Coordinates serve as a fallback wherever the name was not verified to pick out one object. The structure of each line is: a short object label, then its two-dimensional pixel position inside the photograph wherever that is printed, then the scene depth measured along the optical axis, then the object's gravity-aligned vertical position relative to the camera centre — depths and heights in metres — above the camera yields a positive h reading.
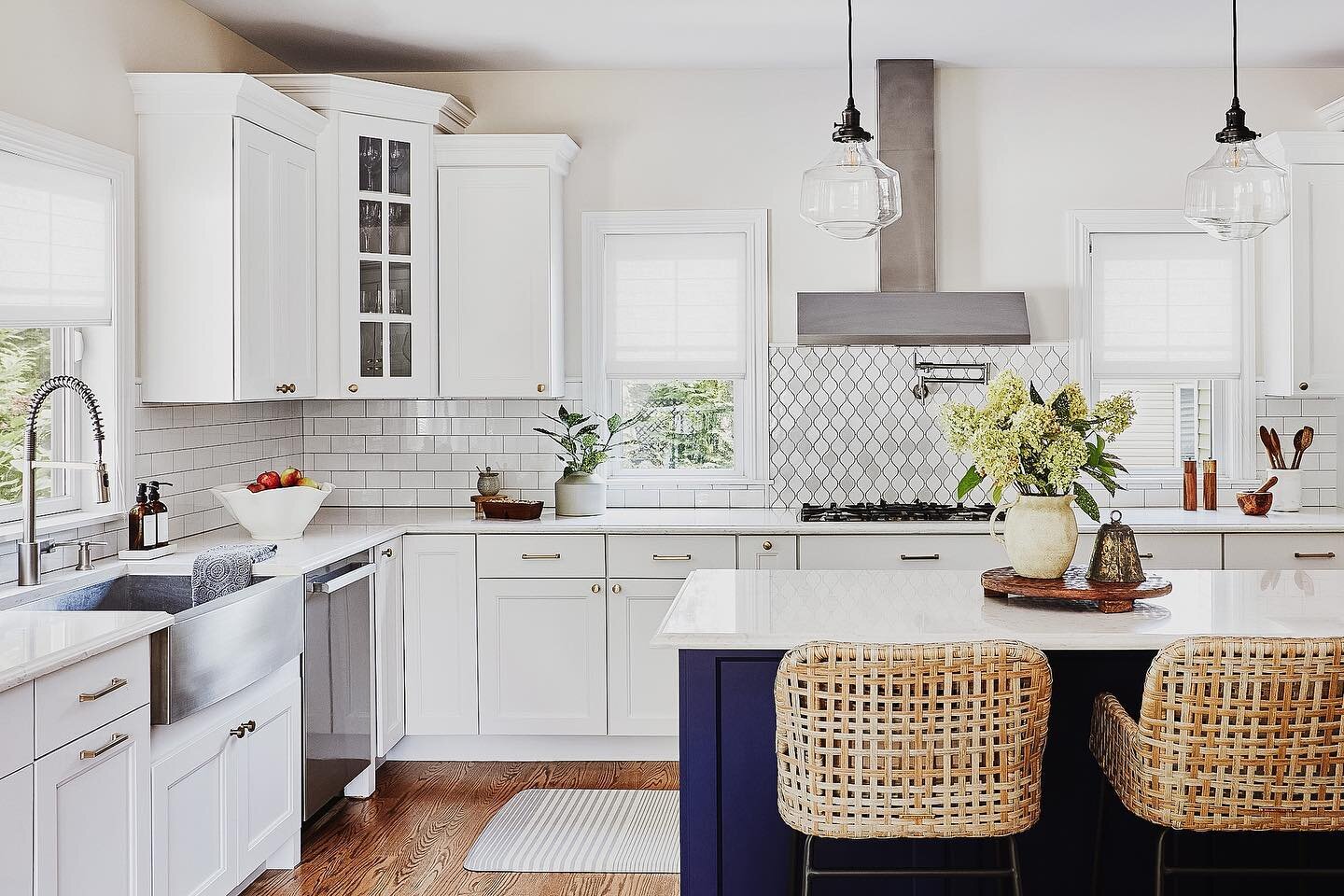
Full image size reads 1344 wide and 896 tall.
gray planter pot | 4.45 -0.21
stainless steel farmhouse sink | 2.55 -0.48
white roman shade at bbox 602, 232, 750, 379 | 4.77 +0.61
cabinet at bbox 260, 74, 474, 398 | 4.20 +0.80
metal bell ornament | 2.58 -0.28
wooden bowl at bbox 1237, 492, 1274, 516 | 4.36 -0.25
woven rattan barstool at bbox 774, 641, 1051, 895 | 1.98 -0.53
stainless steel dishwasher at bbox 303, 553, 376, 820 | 3.41 -0.76
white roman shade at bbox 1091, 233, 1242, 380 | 4.71 +0.57
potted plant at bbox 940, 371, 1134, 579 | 2.51 -0.03
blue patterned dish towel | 3.05 -0.36
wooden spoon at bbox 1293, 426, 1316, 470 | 4.53 +0.00
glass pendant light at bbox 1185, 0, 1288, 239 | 2.39 +0.54
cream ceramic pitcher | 2.61 -0.22
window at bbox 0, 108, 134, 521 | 3.02 +0.44
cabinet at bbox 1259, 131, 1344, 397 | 4.35 +0.70
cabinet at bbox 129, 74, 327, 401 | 3.58 +0.69
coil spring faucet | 2.87 -0.06
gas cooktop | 4.31 -0.28
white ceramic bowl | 3.68 -0.22
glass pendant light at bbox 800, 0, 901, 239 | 2.38 +0.54
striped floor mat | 3.37 -1.26
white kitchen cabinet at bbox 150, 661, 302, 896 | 2.58 -0.88
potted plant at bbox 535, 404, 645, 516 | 4.45 -0.12
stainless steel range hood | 4.41 +0.60
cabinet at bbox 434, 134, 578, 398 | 4.40 +0.71
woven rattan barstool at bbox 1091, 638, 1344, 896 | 1.97 -0.54
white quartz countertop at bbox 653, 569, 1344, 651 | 2.26 -0.38
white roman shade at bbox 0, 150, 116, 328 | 2.99 +0.57
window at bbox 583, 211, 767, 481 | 4.75 +0.60
